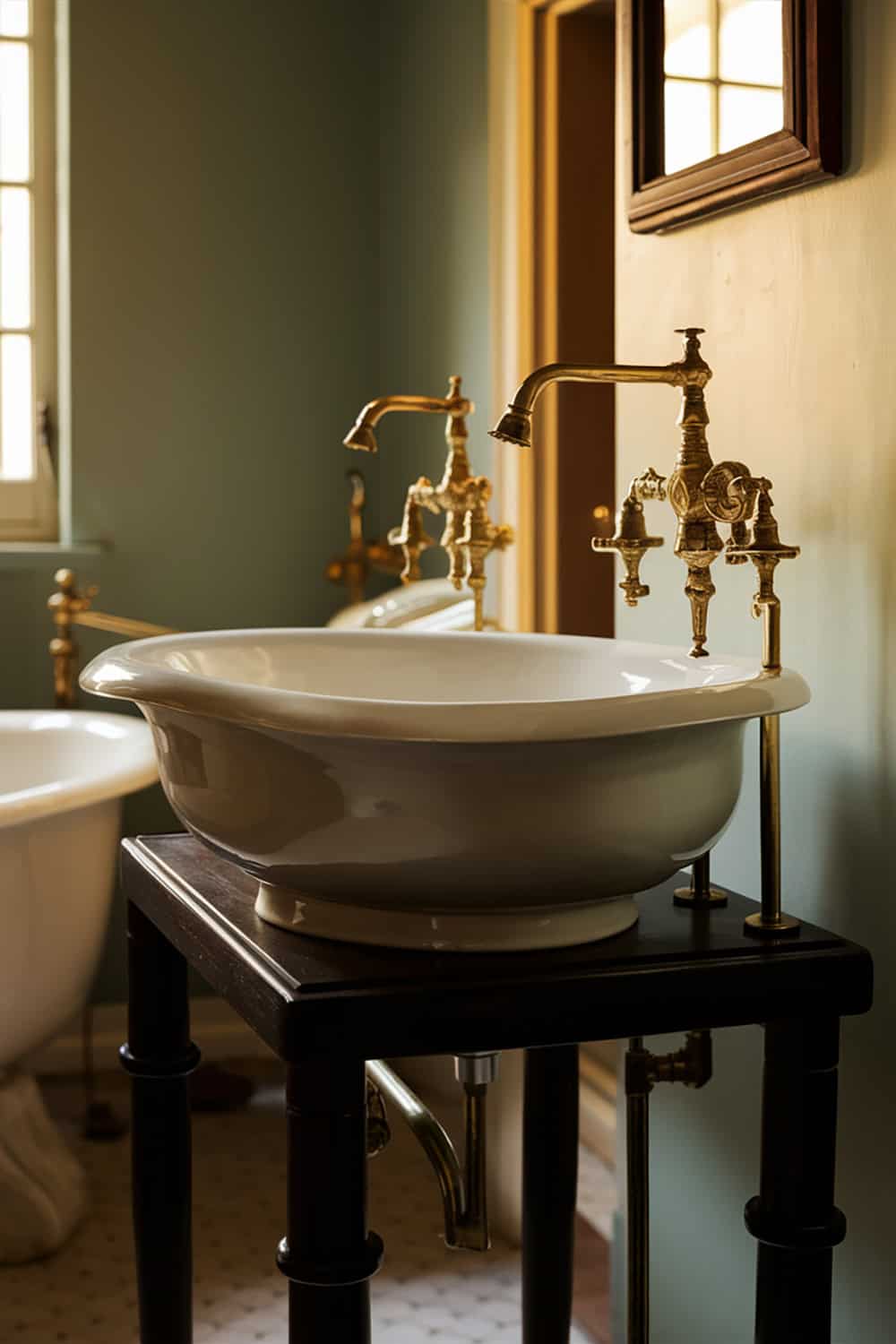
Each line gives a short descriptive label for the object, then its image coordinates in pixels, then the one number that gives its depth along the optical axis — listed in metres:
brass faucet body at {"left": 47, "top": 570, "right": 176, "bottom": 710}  2.61
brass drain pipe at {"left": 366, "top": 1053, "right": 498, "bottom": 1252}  1.28
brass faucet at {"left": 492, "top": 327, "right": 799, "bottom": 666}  1.15
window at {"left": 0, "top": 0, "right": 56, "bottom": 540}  2.88
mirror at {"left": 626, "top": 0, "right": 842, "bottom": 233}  1.24
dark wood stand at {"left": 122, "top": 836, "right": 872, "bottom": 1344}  0.96
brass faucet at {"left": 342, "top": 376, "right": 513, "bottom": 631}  1.64
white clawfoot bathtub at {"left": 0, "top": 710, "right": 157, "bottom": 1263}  2.07
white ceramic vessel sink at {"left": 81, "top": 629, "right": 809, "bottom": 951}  0.94
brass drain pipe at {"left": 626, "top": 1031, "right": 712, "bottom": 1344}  1.31
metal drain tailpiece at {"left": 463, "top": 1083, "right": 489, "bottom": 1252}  1.32
